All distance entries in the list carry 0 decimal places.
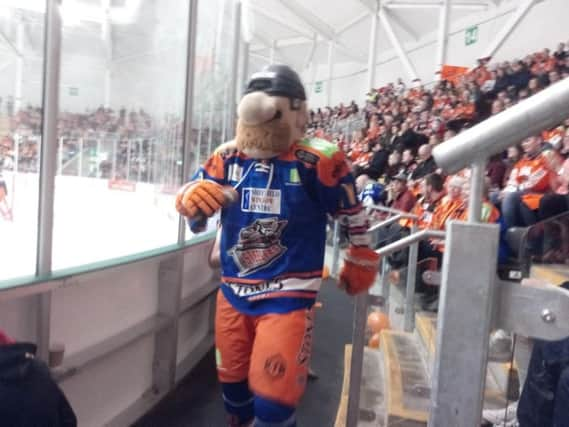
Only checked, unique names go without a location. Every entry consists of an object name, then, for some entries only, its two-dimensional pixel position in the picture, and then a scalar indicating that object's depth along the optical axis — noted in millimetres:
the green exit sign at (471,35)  10320
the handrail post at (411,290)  2797
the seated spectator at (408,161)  6335
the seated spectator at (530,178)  2055
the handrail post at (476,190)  579
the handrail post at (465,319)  564
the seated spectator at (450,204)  2780
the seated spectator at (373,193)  5474
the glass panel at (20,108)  1820
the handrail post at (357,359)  1769
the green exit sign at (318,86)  16941
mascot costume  1564
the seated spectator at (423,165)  5537
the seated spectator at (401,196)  4902
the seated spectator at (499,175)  3356
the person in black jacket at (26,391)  1287
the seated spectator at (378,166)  7125
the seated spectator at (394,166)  6629
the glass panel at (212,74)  3092
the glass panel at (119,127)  2096
